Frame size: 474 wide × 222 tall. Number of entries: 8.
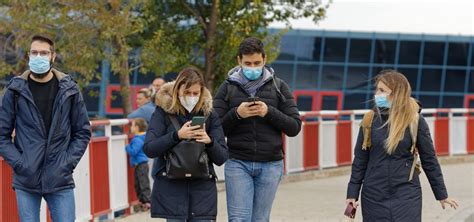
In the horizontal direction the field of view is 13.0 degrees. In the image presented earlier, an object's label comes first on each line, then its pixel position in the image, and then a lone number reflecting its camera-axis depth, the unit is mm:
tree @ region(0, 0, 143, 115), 32906
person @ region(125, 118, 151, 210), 23446
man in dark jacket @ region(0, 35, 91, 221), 13370
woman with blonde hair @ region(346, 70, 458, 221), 13452
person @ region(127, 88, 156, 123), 24995
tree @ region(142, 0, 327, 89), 36214
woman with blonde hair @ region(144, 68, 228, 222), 13242
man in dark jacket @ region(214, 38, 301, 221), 14633
